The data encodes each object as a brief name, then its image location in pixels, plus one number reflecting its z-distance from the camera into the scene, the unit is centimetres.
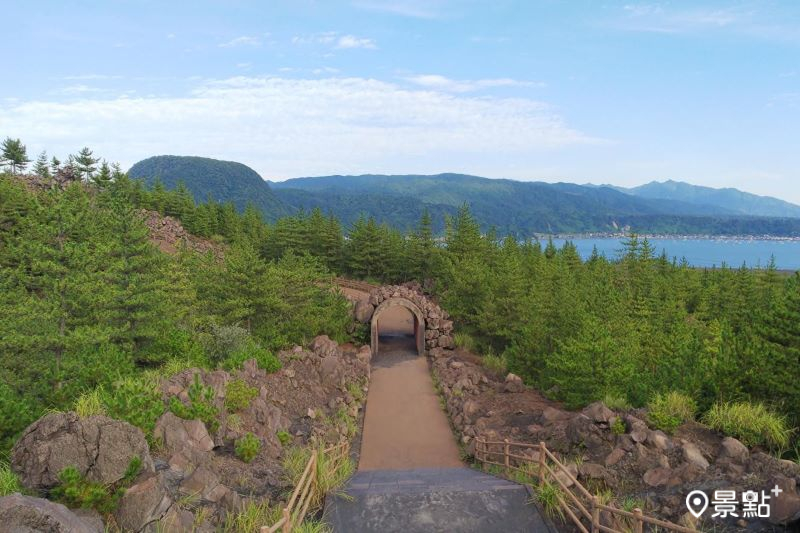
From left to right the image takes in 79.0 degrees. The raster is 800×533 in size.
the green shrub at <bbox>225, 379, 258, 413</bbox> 1469
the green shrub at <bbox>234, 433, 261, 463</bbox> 1199
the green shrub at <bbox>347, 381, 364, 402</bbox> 2134
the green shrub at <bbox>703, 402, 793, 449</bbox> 1144
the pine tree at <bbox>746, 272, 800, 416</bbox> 1279
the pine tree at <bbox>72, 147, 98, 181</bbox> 6700
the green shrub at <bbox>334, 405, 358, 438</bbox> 1838
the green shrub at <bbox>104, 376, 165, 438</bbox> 972
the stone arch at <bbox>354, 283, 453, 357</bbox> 2777
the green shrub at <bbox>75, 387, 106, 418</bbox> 960
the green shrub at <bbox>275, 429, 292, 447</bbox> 1512
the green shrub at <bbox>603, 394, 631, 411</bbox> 1446
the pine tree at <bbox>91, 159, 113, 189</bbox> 6247
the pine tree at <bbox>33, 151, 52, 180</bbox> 6714
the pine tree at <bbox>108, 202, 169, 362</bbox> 1797
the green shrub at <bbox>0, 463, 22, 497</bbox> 724
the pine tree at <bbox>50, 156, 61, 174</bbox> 7019
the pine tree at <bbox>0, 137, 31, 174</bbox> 6756
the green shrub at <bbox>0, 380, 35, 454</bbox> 1038
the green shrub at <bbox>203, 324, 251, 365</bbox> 1962
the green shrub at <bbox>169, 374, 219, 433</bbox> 1146
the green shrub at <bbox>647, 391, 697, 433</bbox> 1247
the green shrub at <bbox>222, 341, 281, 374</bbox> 1794
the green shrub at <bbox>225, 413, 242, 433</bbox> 1363
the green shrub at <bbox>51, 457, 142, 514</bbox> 715
